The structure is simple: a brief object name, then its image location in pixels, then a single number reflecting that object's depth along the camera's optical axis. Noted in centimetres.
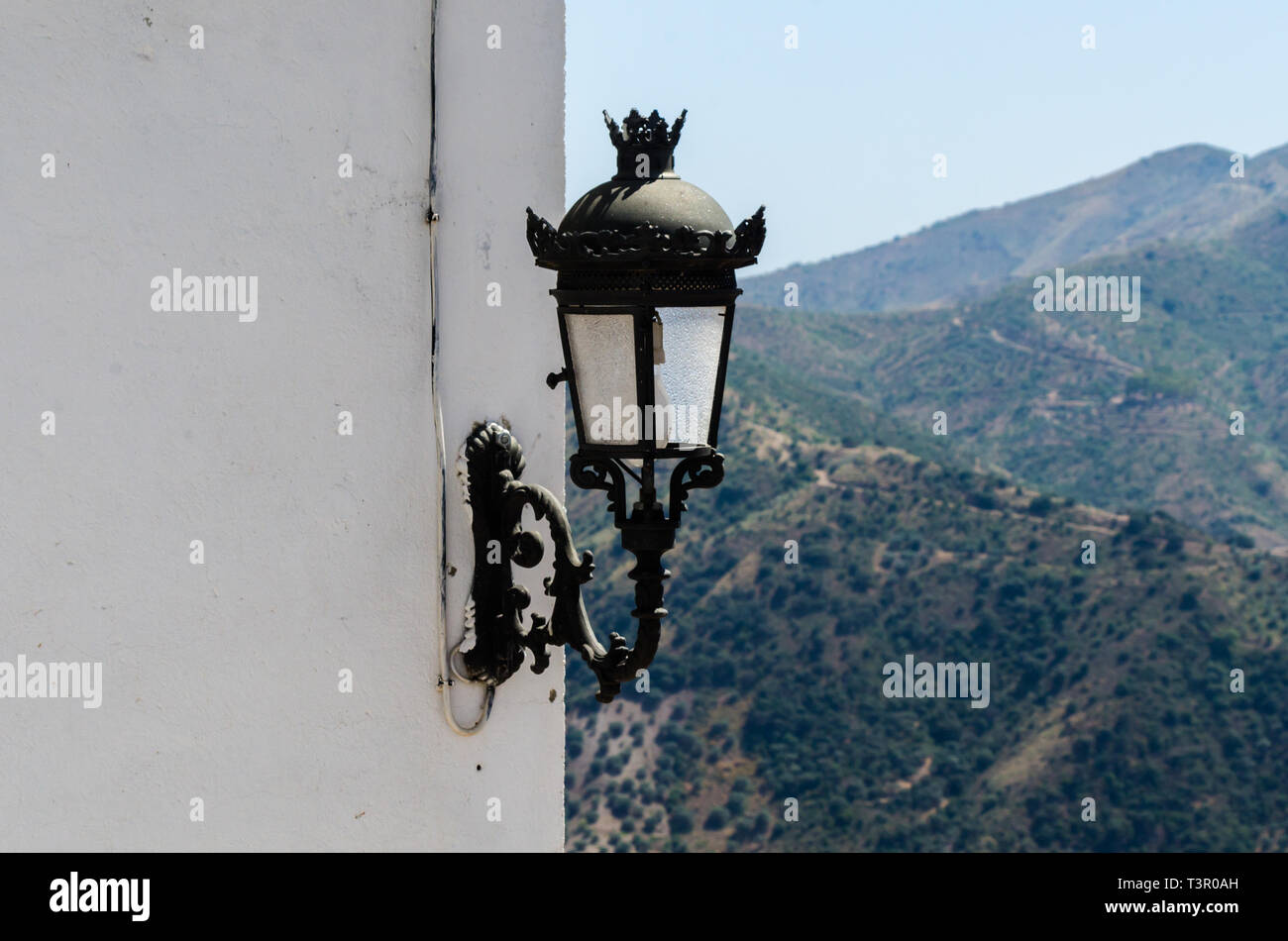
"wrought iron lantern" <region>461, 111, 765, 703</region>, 551
